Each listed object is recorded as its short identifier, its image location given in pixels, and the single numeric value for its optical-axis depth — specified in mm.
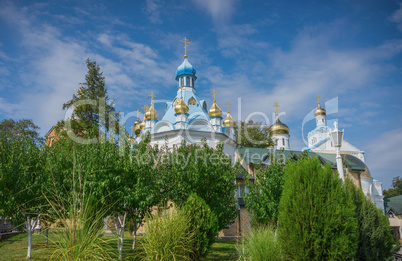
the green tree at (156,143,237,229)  12734
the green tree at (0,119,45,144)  34188
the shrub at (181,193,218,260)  9094
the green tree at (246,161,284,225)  13828
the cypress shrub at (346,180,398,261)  9773
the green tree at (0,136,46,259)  11883
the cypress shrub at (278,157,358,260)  7230
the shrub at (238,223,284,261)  7906
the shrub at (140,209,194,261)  7051
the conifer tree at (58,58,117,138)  25094
